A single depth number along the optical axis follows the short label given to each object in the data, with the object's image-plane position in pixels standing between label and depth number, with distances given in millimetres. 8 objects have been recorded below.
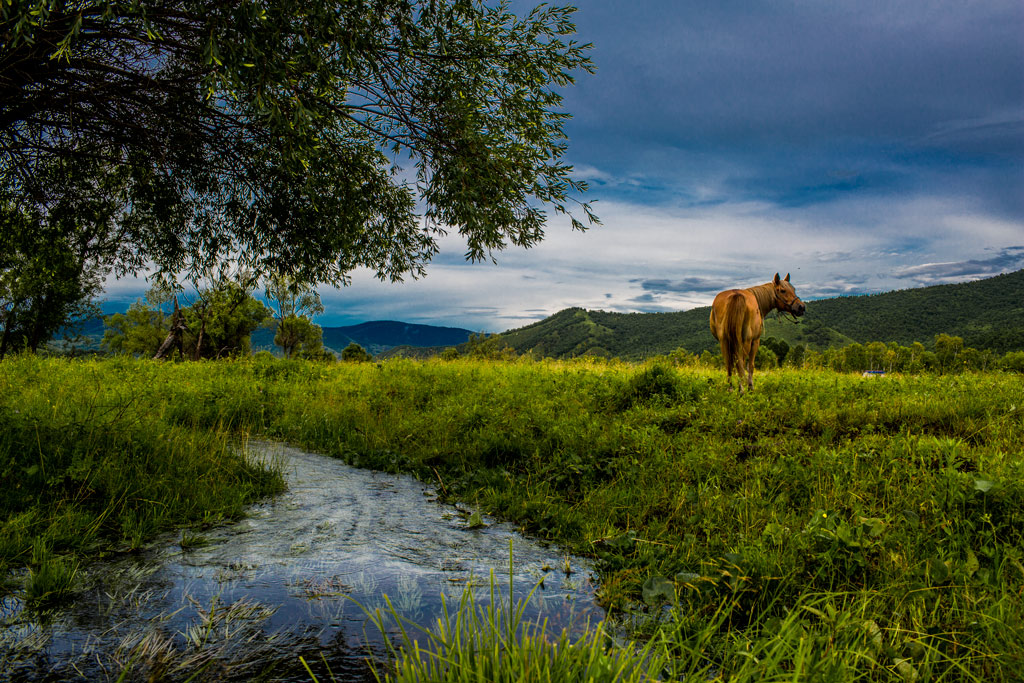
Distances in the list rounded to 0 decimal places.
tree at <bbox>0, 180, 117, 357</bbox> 10398
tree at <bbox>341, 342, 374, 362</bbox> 69000
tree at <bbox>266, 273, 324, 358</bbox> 78875
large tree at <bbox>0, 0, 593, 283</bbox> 6242
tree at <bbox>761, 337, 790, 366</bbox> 113588
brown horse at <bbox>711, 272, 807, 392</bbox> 12500
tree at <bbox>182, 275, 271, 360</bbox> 59828
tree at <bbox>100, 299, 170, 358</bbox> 76938
